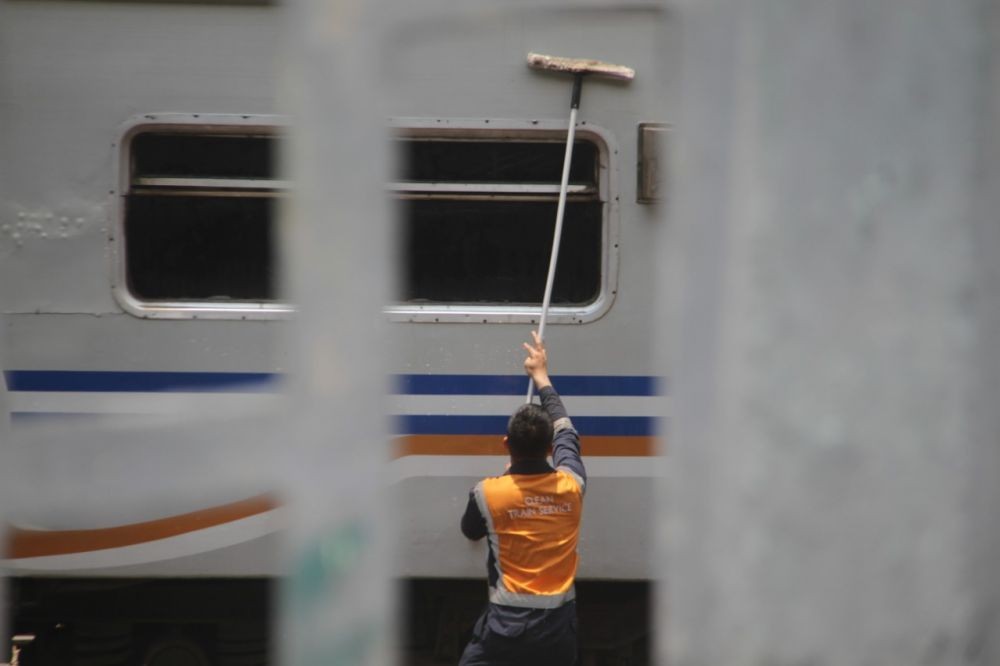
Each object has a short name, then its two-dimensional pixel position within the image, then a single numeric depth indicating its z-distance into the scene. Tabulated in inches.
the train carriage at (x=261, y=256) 1193.3
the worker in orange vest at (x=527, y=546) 1170.6
